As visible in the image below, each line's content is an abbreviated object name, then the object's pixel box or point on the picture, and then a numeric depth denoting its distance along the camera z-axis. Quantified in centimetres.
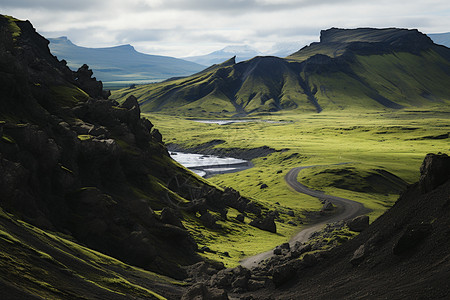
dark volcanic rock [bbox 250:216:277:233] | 13275
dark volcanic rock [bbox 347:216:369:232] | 9731
